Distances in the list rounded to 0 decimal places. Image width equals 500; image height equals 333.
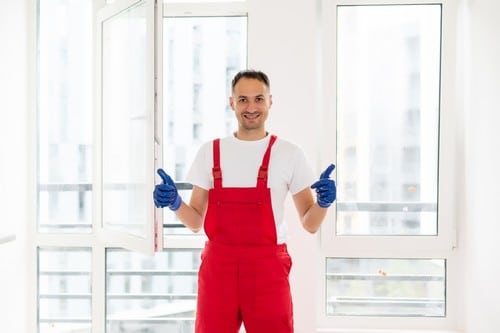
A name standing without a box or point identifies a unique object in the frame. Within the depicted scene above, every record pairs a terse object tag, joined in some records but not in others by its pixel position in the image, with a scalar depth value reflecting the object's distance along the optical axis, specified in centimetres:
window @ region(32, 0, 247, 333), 234
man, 167
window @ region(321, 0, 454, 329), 228
